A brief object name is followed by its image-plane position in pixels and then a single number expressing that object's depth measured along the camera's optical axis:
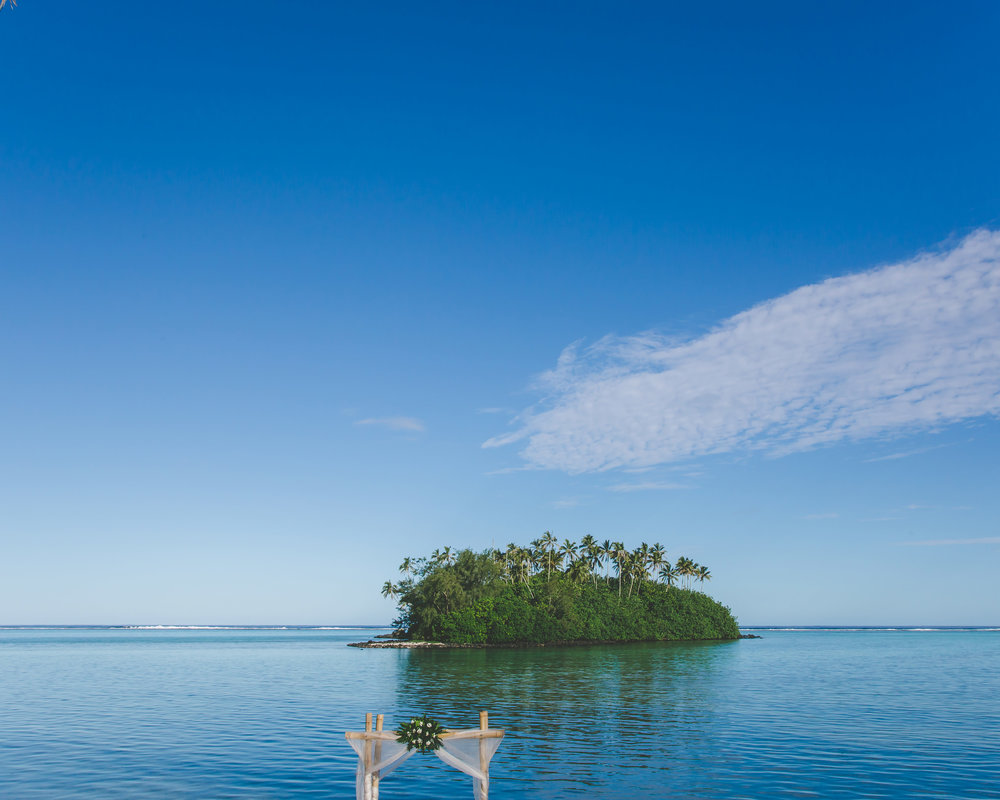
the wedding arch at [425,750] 15.22
